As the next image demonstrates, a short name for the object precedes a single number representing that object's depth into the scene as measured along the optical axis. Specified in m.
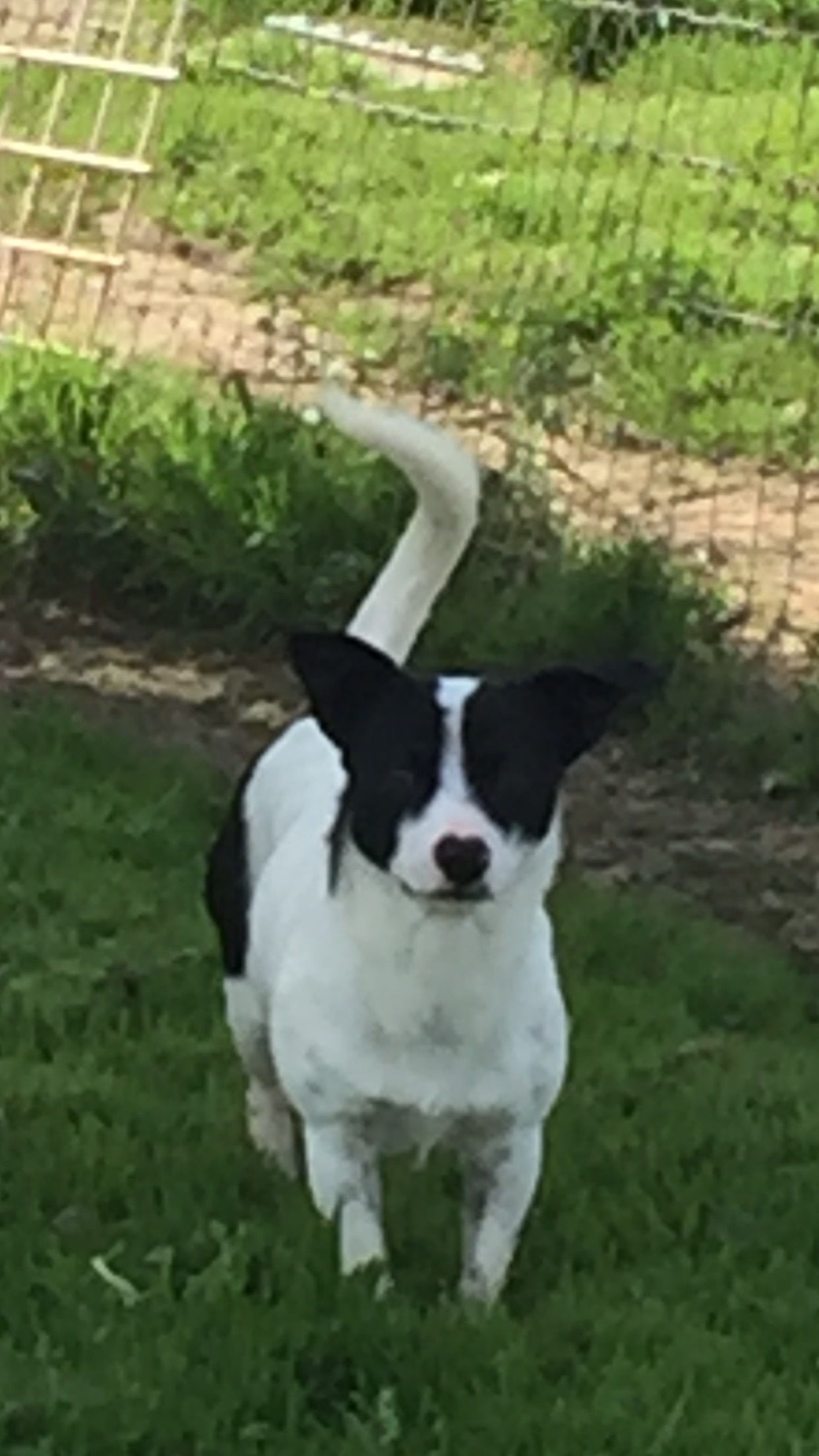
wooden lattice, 9.76
